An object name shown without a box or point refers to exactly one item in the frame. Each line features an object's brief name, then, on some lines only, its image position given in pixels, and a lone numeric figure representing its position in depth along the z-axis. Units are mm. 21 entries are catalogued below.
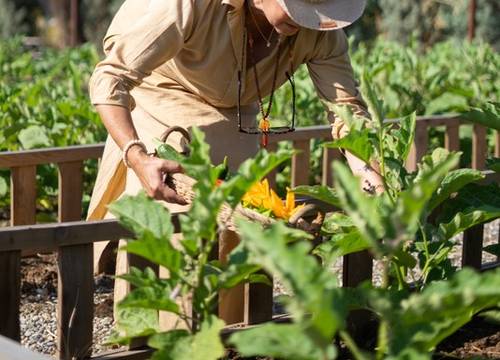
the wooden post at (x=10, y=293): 4283
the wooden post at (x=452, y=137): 9640
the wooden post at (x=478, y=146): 9974
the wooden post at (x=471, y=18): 20191
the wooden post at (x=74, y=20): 23362
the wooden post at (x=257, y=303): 5105
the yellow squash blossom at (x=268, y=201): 4411
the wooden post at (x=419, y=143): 9167
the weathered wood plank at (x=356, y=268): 5352
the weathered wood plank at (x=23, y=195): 7326
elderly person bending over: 4943
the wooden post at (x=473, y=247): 5851
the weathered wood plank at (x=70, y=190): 7506
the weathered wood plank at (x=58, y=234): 4249
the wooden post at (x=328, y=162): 9172
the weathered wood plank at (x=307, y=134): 8365
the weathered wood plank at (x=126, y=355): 4591
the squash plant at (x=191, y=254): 3571
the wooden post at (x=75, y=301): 4434
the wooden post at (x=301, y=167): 8813
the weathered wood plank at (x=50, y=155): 7110
